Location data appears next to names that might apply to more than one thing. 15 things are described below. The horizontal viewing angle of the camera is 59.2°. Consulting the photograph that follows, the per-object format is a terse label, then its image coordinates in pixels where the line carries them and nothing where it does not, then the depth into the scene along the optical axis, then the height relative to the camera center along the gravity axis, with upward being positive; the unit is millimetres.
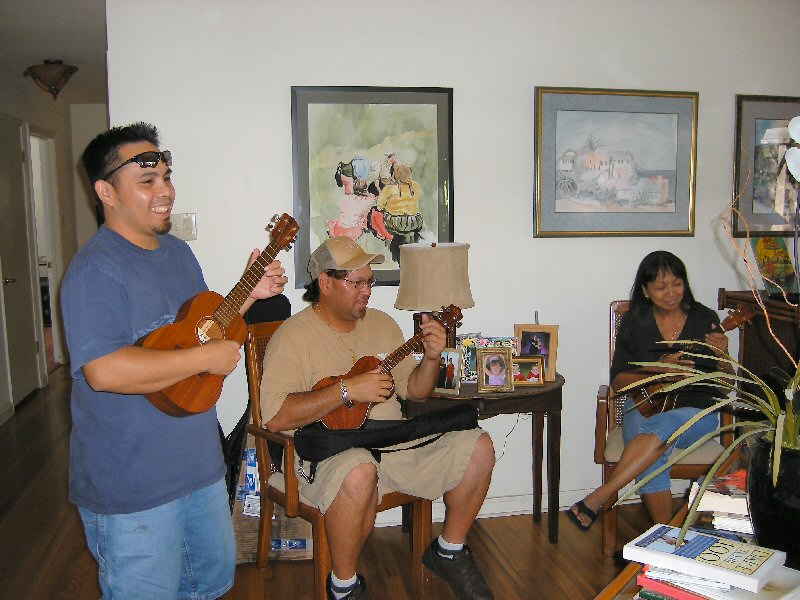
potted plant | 1339 -473
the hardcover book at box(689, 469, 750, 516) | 1662 -660
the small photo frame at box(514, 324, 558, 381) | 3000 -510
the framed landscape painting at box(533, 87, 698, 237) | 3189 +278
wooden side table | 2727 -708
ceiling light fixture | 4438 +977
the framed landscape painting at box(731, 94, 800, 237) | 3363 +277
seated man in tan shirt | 2256 -642
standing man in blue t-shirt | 1505 -331
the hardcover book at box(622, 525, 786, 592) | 1312 -655
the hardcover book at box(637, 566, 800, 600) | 1292 -681
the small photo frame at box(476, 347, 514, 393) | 2814 -585
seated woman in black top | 2717 -552
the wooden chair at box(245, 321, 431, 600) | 2334 -957
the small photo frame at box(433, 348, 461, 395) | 2805 -588
